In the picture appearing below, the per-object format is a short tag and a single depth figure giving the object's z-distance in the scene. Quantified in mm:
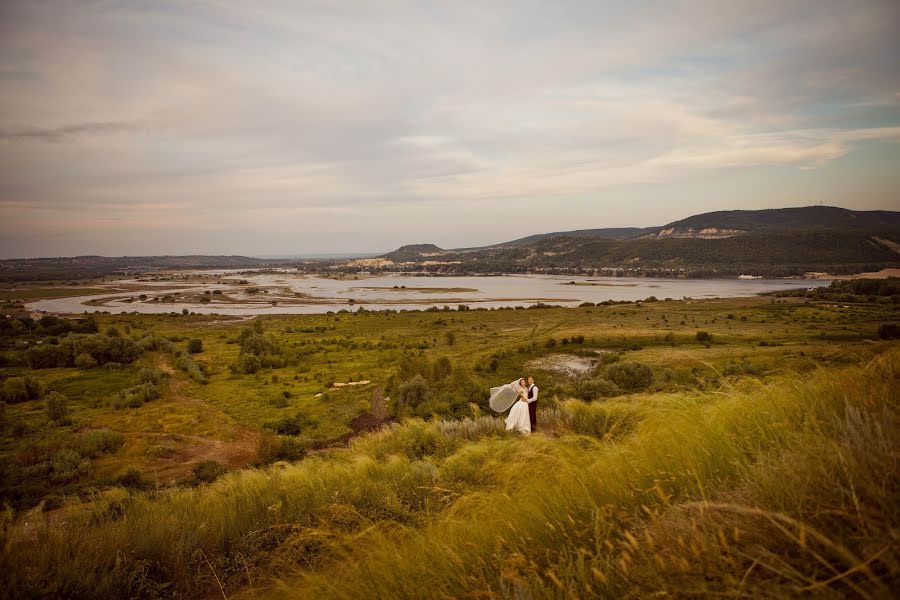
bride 10859
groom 11086
